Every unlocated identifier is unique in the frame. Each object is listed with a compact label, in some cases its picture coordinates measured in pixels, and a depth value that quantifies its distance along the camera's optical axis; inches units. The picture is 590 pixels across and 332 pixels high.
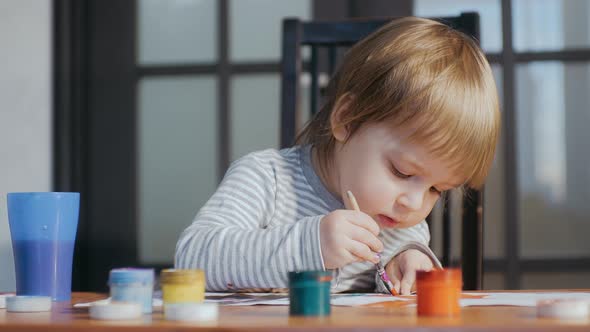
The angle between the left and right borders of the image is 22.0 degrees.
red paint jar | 44.8
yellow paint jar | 46.6
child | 55.3
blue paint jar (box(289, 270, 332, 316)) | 45.1
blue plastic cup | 54.1
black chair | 71.8
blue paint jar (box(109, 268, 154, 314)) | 47.0
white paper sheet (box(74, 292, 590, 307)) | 49.4
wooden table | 41.7
